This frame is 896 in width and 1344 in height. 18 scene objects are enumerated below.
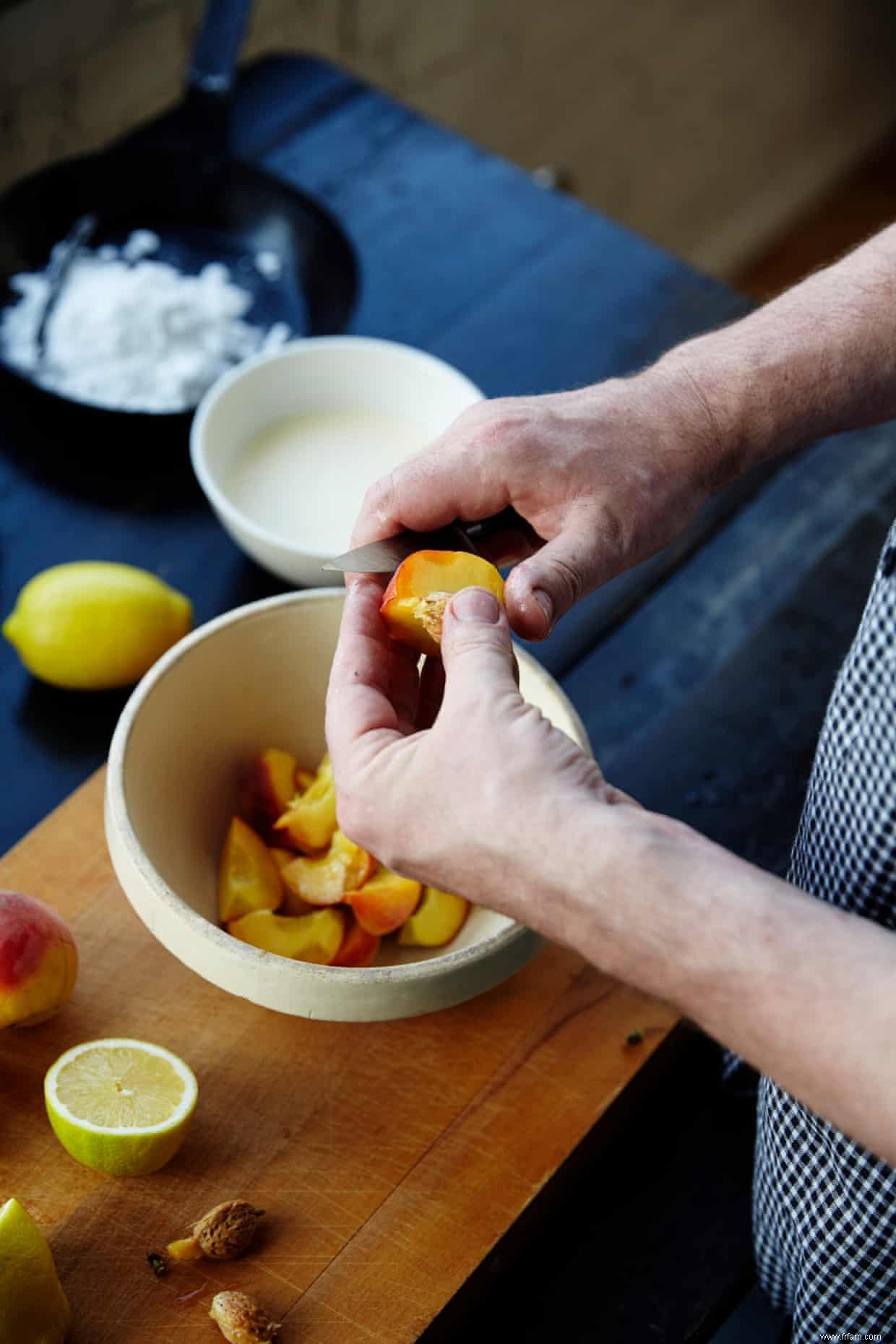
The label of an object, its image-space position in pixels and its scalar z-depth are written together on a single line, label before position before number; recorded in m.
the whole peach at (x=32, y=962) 0.84
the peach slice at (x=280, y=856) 1.00
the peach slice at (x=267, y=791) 1.02
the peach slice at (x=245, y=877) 0.95
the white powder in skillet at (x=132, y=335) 1.34
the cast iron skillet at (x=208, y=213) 1.47
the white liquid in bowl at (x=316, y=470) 1.22
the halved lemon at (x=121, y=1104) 0.80
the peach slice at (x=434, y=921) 0.96
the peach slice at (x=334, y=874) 0.95
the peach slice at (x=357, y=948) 0.94
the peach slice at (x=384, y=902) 0.94
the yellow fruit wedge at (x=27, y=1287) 0.71
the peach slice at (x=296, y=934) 0.92
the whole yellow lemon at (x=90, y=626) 1.10
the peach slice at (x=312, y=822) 0.98
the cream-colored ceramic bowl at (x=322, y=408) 1.21
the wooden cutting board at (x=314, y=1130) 0.79
